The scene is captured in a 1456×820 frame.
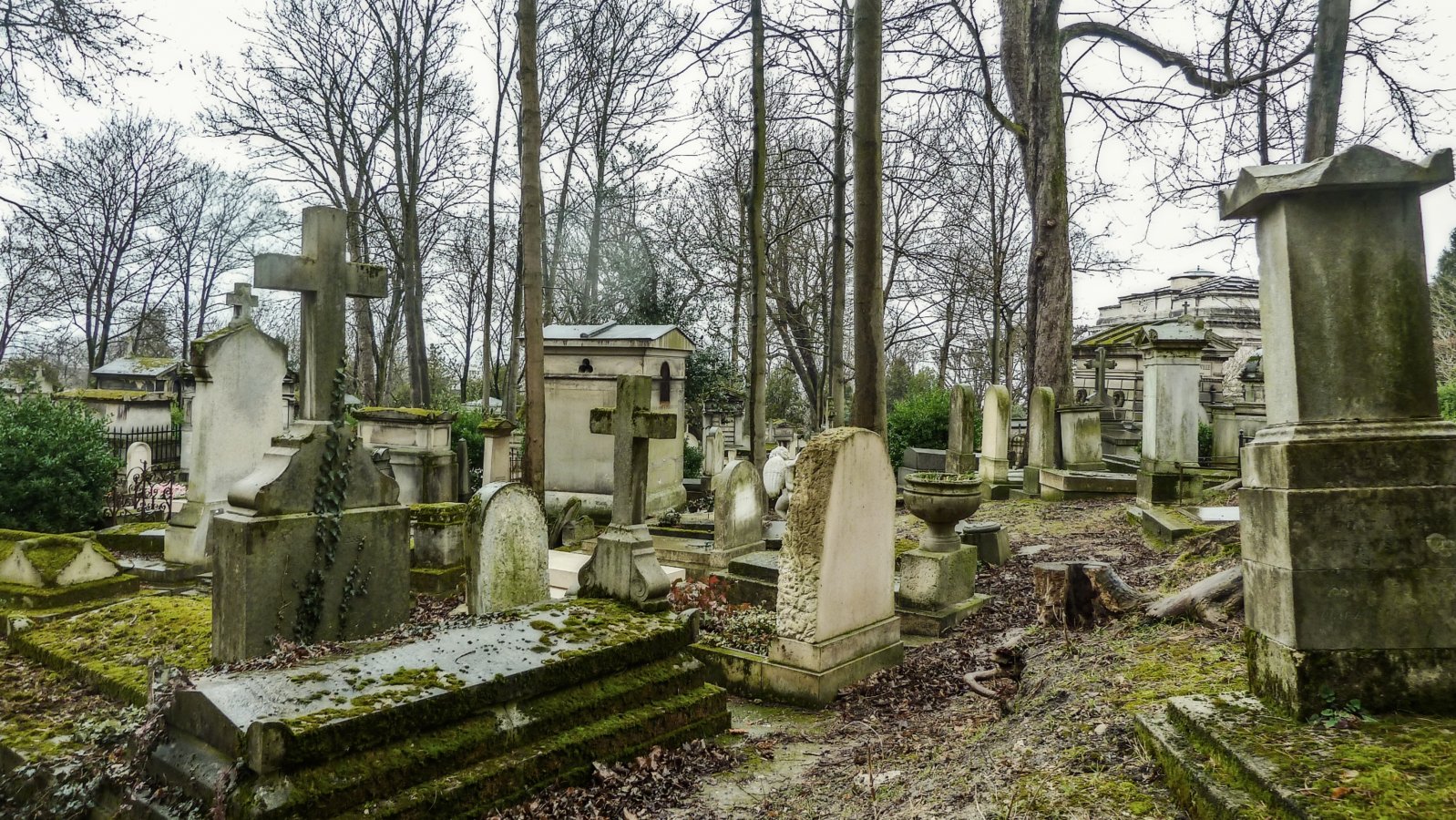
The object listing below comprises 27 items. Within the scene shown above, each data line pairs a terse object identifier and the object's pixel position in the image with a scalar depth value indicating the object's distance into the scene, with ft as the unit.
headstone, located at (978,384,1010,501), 46.68
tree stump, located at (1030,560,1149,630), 15.90
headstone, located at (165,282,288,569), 28.17
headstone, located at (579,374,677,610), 16.11
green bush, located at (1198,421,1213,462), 59.41
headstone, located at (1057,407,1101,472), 43.27
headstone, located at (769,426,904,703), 16.71
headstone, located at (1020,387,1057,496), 43.24
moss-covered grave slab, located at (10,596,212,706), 14.58
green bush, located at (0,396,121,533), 31.58
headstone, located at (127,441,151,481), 47.55
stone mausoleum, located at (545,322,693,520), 41.93
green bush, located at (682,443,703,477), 60.70
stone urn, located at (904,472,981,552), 21.76
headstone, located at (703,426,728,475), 53.26
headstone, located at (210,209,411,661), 14.11
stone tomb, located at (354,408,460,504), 39.99
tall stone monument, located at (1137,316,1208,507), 33.27
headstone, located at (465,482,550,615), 17.35
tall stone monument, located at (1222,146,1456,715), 8.24
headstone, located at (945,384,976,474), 46.42
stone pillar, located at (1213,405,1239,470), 52.95
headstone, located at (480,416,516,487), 40.55
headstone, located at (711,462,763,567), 28.60
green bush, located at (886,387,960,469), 60.54
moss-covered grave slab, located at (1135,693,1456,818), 6.50
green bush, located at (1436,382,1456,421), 48.42
